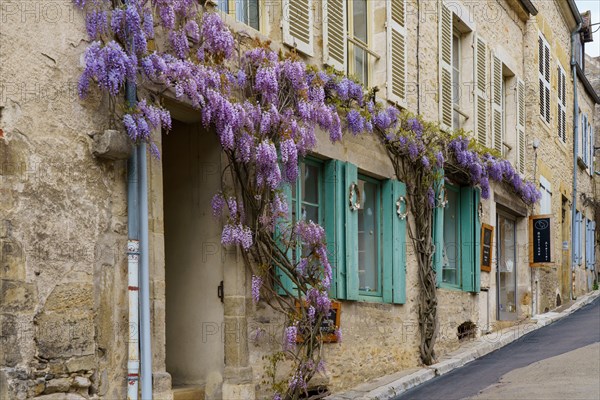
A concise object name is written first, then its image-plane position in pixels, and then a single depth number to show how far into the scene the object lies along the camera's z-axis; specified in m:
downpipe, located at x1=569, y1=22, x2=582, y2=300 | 18.97
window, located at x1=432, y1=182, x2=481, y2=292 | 11.05
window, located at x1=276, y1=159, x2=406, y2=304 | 7.86
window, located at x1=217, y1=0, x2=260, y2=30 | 7.08
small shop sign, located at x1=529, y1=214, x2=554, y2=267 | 14.20
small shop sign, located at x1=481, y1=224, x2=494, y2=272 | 11.82
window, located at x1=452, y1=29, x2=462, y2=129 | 11.79
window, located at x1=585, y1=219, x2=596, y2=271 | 21.64
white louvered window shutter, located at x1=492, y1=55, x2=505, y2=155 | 12.92
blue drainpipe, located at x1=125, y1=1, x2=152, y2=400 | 5.49
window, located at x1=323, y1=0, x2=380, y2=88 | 8.10
